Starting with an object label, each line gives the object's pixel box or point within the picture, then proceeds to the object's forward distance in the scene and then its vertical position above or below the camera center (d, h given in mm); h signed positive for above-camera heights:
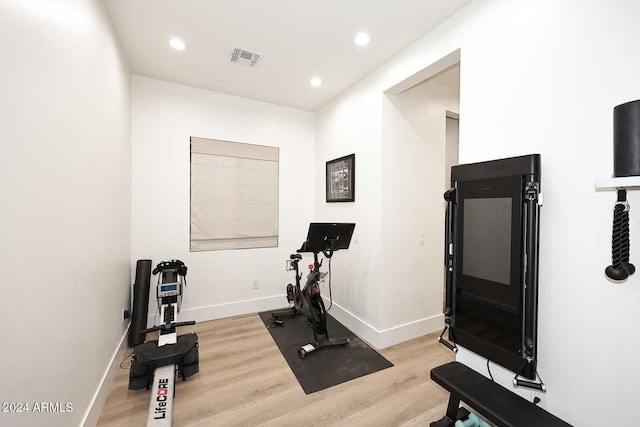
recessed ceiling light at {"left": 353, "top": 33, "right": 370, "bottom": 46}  2369 +1583
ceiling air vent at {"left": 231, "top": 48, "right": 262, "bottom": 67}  2650 +1595
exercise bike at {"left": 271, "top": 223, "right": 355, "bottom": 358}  2727 -691
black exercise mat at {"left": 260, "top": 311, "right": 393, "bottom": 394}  2339 -1456
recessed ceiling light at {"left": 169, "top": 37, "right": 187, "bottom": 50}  2473 +1592
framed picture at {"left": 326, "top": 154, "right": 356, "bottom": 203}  3318 +443
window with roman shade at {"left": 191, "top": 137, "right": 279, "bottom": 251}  3498 +229
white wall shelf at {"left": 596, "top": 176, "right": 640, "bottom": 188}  1053 +133
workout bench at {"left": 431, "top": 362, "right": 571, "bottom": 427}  1374 -1074
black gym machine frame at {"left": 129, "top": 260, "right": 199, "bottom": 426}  1787 -1201
